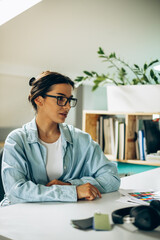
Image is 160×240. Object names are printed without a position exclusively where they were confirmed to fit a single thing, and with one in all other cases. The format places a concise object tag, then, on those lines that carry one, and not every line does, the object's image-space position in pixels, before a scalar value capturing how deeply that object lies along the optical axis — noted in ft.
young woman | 4.81
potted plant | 8.94
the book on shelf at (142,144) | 10.20
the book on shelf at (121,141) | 10.35
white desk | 3.21
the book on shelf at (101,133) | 11.00
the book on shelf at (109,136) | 10.78
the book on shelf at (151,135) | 10.09
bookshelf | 10.26
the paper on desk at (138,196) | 4.56
